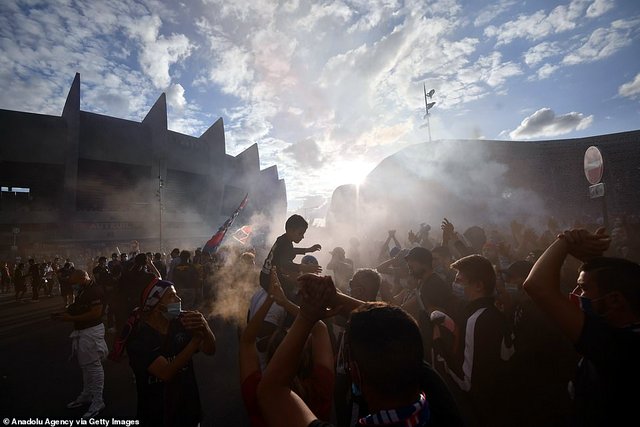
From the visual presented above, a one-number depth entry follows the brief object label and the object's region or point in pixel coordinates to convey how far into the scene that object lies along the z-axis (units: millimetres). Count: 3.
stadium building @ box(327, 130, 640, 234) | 18766
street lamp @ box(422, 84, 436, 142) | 21444
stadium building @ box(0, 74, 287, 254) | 27422
